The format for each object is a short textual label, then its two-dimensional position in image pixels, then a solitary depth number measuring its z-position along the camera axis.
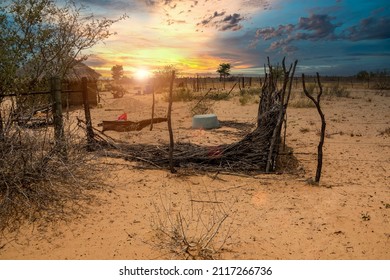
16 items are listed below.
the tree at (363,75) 43.80
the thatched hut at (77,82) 16.85
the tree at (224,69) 70.00
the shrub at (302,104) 16.05
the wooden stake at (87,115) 6.98
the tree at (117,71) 62.72
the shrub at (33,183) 3.87
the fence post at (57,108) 5.33
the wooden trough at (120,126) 10.24
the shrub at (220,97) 21.31
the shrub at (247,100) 17.92
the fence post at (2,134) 4.27
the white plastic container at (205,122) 10.67
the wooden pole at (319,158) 5.17
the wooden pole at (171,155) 5.75
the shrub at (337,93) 21.73
